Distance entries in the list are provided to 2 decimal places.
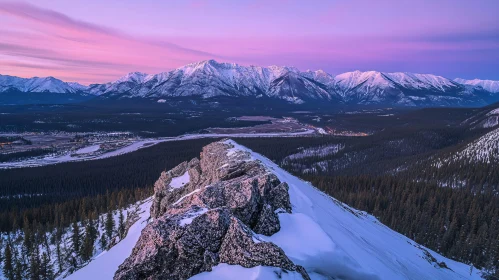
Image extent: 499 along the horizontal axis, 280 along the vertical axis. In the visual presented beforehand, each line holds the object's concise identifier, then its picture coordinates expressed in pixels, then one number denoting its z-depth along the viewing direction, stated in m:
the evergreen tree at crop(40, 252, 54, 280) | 46.58
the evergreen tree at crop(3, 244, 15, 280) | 47.51
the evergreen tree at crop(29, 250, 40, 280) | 44.76
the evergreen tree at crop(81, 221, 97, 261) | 51.62
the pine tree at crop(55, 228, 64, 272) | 52.03
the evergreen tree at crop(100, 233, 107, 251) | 55.66
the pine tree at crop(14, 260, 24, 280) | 46.41
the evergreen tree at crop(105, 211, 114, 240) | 58.19
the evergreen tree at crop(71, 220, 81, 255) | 55.03
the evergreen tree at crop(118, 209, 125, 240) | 55.81
